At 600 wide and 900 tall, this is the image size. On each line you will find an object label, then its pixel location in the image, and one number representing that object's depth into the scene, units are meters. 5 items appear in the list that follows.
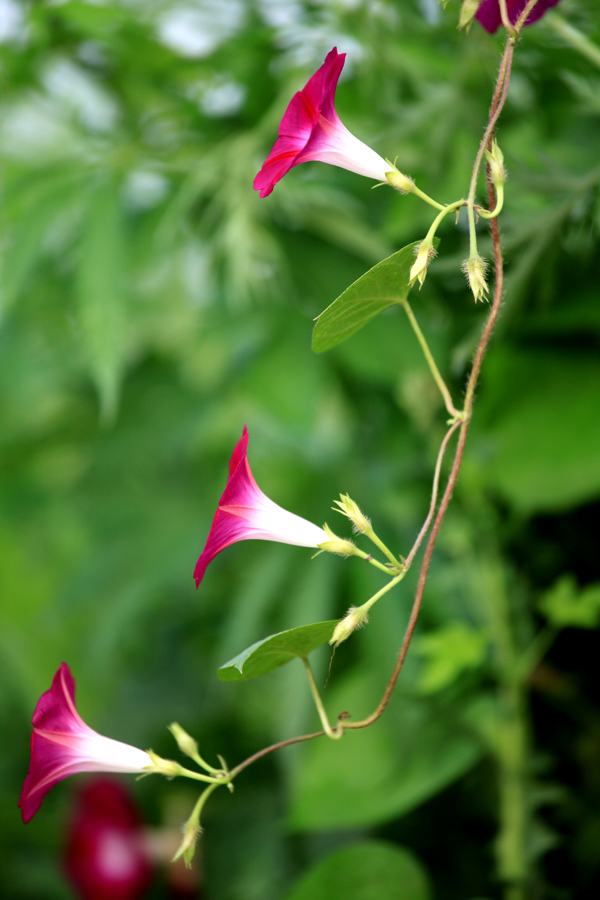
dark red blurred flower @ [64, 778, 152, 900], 2.22
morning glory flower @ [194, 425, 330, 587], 1.37
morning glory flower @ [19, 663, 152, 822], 1.37
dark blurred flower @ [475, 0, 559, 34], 1.39
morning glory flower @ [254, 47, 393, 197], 1.36
